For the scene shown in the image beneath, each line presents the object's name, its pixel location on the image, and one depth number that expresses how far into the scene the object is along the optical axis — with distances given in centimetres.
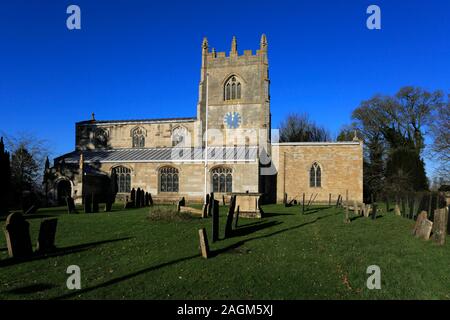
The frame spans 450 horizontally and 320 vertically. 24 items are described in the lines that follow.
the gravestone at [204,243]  825
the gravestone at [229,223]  1126
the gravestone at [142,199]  2436
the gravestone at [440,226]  1038
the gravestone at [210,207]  1769
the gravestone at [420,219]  1175
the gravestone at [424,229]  1118
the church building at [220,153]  2794
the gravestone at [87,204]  1917
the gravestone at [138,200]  2353
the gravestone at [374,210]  1686
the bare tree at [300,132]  5702
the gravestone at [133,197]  2355
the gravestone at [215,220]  1036
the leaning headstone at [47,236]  912
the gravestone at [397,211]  1993
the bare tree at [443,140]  2655
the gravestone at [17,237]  837
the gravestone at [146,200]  2539
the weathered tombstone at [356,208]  1947
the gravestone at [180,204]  1728
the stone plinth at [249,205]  1686
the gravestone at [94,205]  1953
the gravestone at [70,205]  1896
